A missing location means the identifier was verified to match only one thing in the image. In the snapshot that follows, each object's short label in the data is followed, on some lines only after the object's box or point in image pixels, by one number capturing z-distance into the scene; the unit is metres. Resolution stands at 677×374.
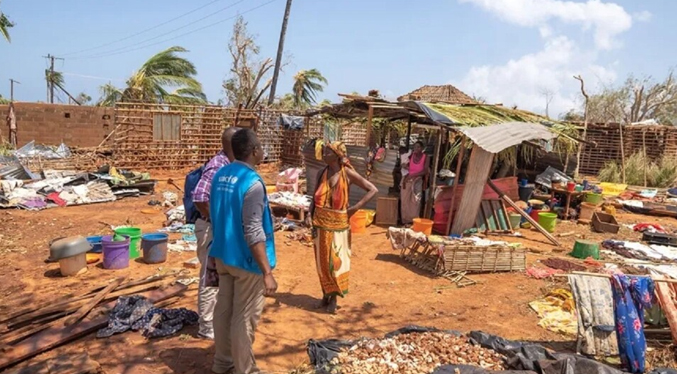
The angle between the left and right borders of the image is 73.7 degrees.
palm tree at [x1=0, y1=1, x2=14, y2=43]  7.41
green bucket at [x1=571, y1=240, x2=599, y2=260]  7.07
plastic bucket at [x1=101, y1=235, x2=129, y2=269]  5.64
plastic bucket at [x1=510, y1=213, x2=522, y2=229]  8.80
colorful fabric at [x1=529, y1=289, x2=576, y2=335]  4.53
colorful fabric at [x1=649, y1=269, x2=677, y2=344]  3.73
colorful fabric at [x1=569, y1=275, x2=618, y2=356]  3.76
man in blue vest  2.73
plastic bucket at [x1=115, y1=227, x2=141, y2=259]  6.21
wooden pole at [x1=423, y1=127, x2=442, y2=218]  8.38
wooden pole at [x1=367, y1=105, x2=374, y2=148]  9.04
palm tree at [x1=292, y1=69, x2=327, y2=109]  23.41
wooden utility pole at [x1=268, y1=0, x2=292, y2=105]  17.95
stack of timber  3.53
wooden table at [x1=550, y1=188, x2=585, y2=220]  9.88
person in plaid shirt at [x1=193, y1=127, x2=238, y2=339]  3.53
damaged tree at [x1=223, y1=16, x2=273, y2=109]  21.02
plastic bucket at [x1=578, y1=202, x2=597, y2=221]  9.92
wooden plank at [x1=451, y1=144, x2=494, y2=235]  7.82
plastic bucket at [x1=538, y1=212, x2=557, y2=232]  8.71
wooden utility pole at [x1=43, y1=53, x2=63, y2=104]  22.91
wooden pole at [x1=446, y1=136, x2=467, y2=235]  7.78
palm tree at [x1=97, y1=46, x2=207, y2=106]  17.41
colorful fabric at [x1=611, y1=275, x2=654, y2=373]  3.51
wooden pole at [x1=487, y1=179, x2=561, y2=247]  7.89
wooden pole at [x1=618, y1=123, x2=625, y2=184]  15.58
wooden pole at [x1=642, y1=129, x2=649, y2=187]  15.32
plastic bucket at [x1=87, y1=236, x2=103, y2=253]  6.21
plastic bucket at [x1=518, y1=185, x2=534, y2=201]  10.19
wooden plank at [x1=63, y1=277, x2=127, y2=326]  3.93
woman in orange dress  4.29
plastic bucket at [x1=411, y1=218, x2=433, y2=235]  7.48
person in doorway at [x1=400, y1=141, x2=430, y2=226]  8.49
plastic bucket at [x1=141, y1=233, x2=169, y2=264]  5.94
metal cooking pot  5.29
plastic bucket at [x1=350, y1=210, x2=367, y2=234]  8.16
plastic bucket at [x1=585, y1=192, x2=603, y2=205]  10.52
